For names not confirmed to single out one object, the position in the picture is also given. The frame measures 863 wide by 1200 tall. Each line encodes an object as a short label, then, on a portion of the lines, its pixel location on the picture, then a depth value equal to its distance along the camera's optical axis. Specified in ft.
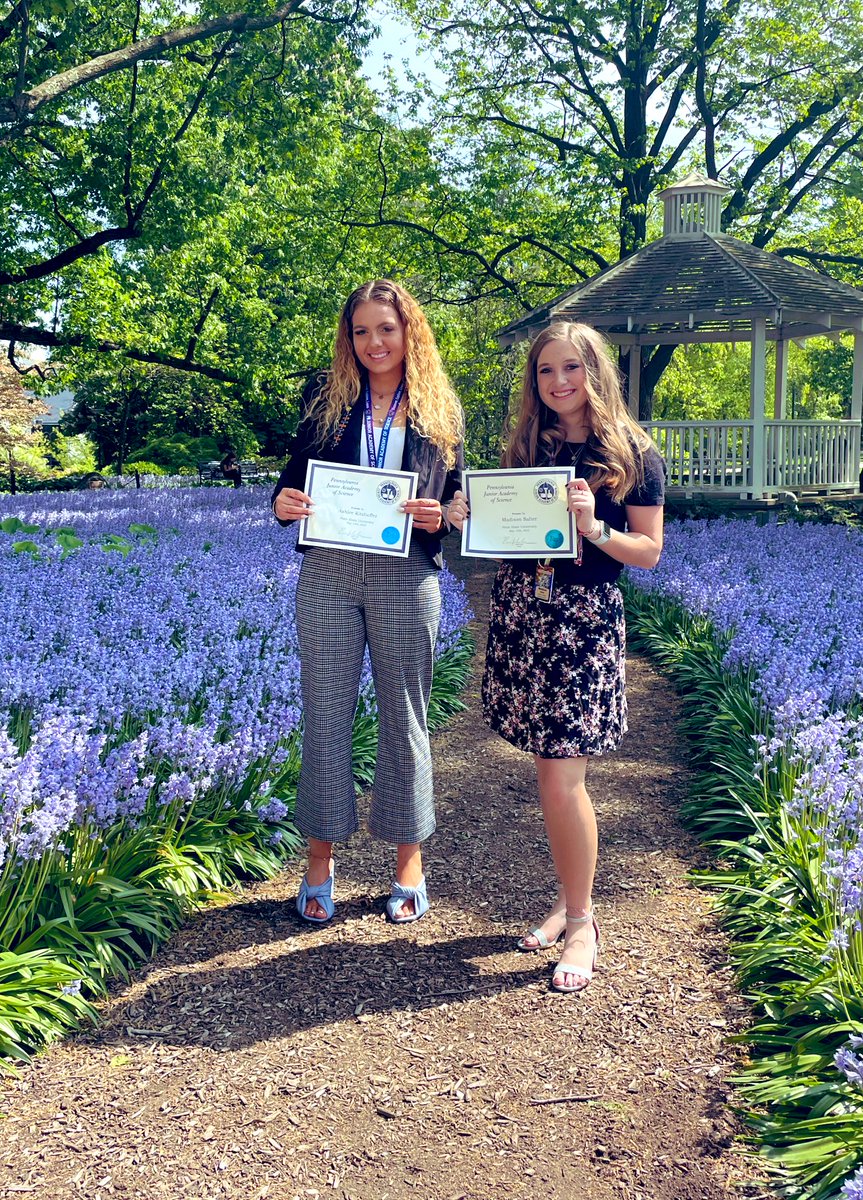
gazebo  49.01
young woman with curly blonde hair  11.31
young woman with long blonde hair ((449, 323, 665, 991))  10.61
